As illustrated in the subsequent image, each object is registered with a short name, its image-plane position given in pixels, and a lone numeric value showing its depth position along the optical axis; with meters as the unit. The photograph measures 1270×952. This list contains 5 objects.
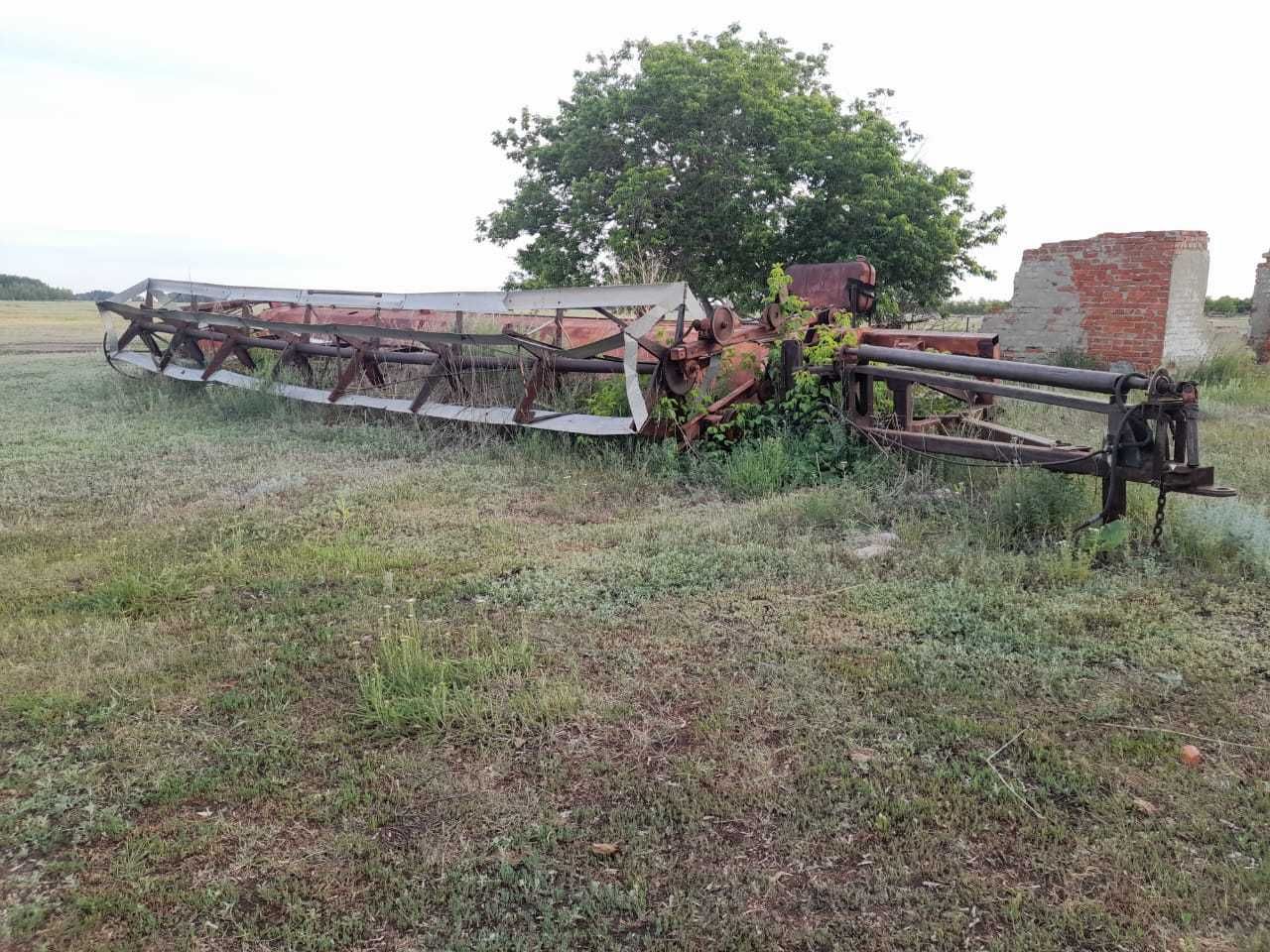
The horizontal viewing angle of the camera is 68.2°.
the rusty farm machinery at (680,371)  4.81
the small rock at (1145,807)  2.64
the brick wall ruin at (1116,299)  12.55
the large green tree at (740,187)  18.38
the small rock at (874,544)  4.91
